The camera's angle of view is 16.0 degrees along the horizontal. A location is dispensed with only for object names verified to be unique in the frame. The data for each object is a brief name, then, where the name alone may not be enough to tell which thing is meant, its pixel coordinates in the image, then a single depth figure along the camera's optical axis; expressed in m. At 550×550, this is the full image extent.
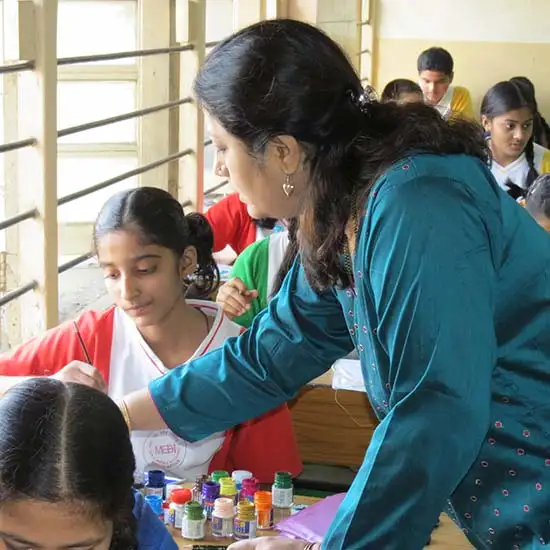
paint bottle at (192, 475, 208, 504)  2.95
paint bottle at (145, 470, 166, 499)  2.97
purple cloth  2.87
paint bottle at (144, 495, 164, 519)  2.93
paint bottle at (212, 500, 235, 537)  2.88
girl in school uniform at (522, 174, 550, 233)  3.99
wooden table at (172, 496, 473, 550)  2.86
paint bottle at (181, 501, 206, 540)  2.86
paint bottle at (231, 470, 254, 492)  2.99
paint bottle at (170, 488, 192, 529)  2.90
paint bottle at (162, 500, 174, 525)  2.91
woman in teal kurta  2.30
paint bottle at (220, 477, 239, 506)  2.95
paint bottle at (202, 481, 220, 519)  2.92
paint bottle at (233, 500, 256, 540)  2.88
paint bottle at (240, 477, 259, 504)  2.95
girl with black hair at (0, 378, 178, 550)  2.44
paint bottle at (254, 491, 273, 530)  2.90
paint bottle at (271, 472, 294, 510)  2.95
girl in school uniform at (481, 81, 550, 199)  5.58
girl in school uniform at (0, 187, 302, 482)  3.18
